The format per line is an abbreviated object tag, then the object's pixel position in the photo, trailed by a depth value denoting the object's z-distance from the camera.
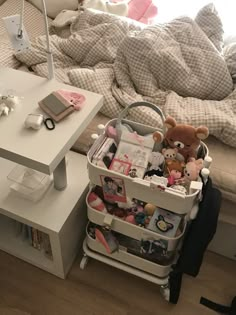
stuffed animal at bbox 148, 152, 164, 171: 1.08
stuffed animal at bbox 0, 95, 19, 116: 1.07
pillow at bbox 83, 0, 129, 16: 1.87
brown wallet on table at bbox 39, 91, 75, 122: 1.06
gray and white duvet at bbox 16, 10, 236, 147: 1.32
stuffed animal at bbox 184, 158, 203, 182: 1.00
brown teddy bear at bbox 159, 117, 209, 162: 1.04
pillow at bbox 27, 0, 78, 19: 1.99
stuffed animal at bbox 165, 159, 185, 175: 1.06
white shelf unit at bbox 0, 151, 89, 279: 1.17
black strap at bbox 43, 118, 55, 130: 1.04
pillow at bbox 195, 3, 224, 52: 1.57
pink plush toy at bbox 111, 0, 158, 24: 1.93
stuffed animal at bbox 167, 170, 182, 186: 1.01
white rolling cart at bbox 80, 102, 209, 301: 0.96
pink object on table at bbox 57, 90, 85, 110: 1.10
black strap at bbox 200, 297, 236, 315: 1.27
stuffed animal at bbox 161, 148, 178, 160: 1.08
